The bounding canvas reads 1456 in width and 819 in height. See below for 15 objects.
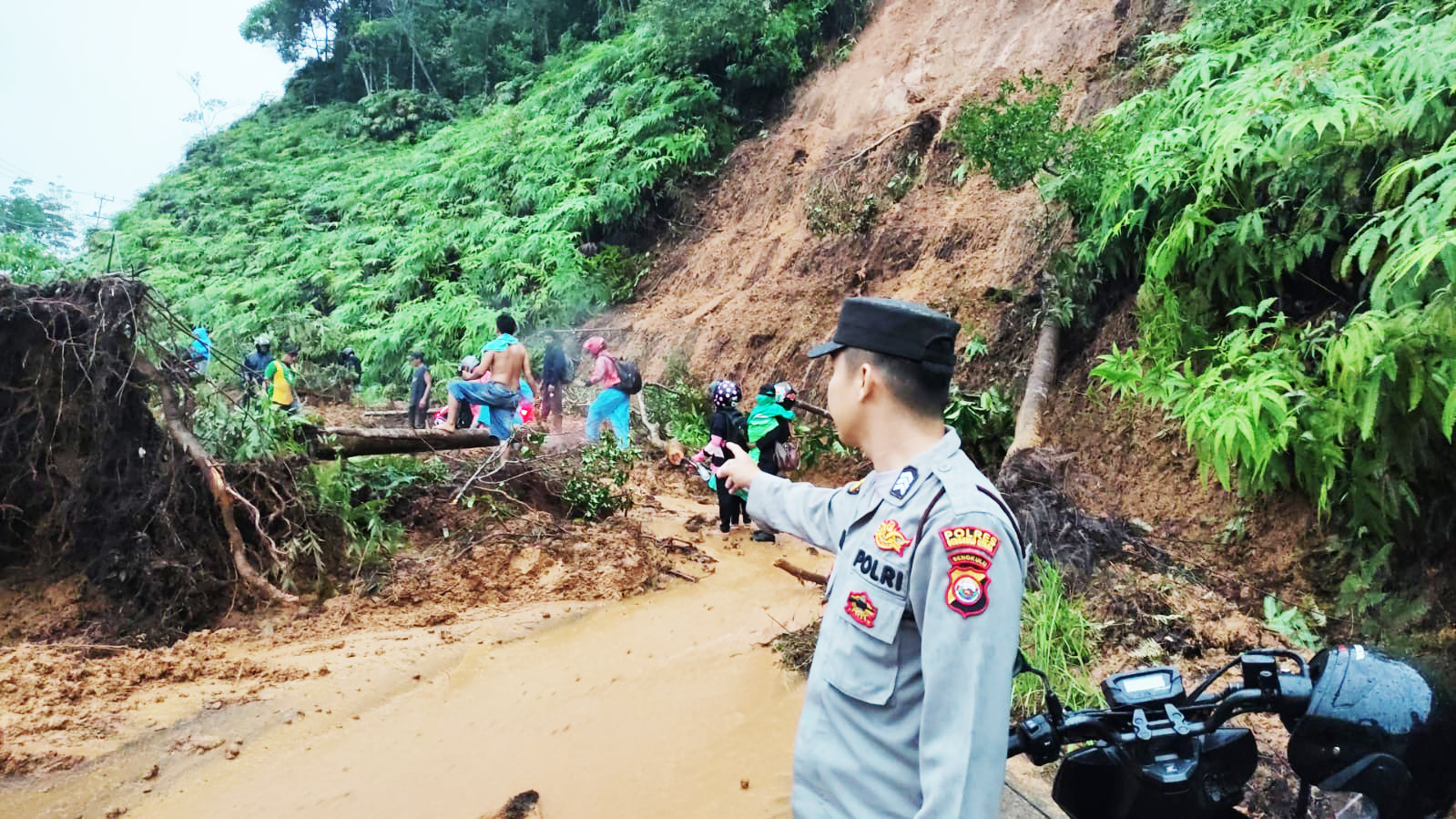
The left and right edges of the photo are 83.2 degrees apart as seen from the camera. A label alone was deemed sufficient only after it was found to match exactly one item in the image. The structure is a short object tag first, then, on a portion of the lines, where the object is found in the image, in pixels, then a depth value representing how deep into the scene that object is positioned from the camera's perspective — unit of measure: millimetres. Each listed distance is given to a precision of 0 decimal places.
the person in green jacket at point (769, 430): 6805
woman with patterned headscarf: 6007
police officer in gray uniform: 1391
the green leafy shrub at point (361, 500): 6066
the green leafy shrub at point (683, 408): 10062
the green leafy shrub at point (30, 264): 5555
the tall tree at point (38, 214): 27250
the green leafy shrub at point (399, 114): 25000
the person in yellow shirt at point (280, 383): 9953
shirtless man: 8984
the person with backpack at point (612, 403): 9203
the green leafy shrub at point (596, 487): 7133
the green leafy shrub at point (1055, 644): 3752
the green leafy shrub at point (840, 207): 10938
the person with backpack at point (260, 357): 10492
